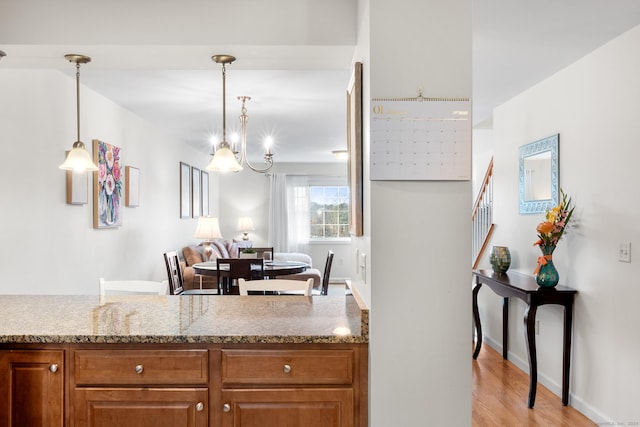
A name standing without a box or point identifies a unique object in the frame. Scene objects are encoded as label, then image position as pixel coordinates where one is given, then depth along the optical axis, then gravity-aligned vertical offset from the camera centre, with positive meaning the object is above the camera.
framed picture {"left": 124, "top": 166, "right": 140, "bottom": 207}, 4.57 +0.23
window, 9.50 -0.09
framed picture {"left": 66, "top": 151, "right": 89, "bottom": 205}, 3.51 +0.16
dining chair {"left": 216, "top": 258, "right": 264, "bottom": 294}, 4.08 -0.58
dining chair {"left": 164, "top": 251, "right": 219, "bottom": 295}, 4.41 -0.70
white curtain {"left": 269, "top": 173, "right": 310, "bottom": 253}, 9.23 -0.11
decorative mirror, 3.45 +0.26
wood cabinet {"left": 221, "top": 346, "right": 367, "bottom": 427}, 1.75 -0.70
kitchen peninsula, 1.75 -0.66
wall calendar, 1.71 +0.25
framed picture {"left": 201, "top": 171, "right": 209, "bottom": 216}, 7.95 +0.26
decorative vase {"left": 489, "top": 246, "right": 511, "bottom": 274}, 3.89 -0.45
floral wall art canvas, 3.95 +0.19
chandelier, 2.80 +0.29
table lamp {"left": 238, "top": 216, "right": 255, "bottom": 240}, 9.00 -0.35
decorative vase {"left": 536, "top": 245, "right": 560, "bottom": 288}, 3.14 -0.45
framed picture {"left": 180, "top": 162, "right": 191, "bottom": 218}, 6.44 +0.25
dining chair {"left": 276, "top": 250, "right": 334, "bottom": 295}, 7.06 -1.07
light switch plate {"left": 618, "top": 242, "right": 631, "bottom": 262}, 2.64 -0.26
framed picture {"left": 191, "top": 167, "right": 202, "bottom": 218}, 7.12 +0.22
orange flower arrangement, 3.14 -0.12
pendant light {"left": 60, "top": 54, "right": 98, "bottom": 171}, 2.41 +0.25
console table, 3.09 -0.74
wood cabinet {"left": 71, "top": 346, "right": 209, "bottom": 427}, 1.75 -0.70
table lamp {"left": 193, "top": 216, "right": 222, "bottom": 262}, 5.97 -0.29
